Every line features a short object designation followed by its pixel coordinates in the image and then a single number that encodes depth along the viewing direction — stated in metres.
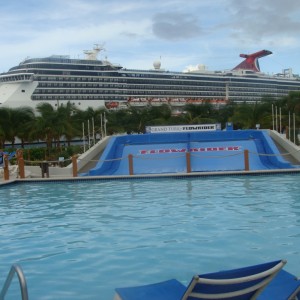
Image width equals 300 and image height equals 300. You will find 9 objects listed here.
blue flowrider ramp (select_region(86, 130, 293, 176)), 17.17
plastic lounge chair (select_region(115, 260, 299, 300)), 2.92
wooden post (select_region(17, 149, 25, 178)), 14.77
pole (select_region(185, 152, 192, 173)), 14.52
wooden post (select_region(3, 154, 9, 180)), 14.47
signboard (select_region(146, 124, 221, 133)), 21.39
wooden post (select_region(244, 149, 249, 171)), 14.55
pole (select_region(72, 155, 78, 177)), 14.79
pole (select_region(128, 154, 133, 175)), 14.74
